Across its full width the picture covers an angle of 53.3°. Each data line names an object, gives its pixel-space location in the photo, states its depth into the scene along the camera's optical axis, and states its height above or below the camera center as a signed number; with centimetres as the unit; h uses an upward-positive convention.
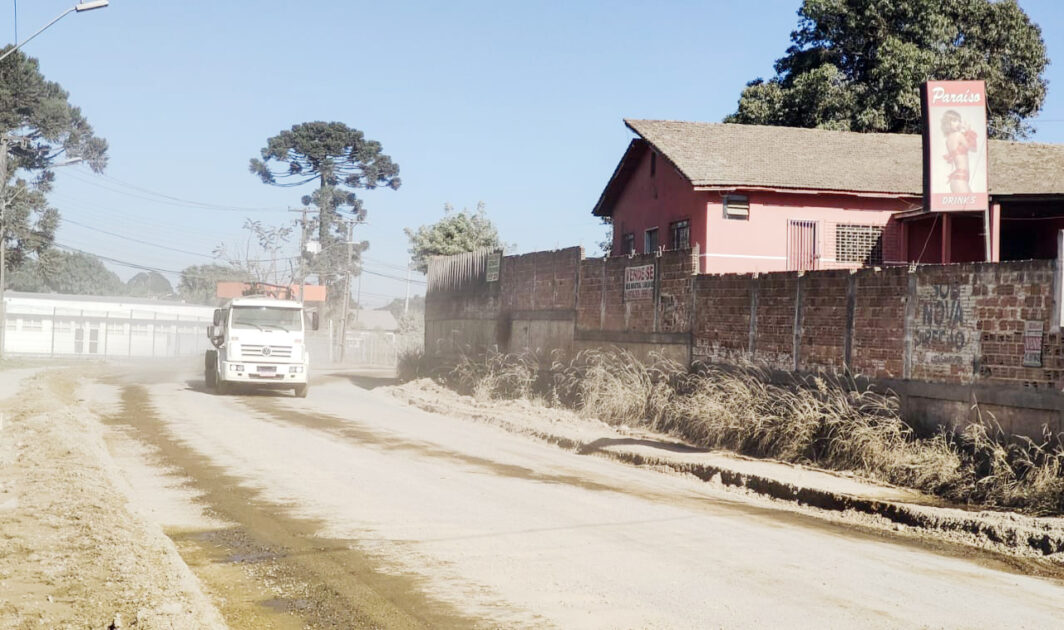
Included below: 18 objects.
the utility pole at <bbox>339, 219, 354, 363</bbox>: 6162 +313
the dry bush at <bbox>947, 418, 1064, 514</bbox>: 1052 -112
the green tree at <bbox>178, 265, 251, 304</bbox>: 13850 +787
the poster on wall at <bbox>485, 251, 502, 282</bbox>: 2878 +228
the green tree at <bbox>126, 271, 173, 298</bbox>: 17540 +921
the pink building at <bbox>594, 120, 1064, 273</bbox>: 2833 +400
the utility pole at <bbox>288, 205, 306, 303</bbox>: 6525 +570
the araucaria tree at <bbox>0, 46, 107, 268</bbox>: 4922 +994
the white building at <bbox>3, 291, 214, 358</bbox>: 6562 +50
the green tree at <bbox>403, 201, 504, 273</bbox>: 5312 +580
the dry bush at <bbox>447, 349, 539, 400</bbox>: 2433 -63
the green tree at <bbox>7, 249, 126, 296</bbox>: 11514 +769
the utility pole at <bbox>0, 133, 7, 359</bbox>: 4197 +540
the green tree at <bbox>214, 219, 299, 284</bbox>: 8012 +608
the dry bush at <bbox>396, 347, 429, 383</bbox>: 3291 -59
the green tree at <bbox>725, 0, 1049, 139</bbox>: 3628 +1054
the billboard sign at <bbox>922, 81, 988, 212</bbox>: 1633 +332
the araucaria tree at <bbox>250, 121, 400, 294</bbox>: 8612 +1504
